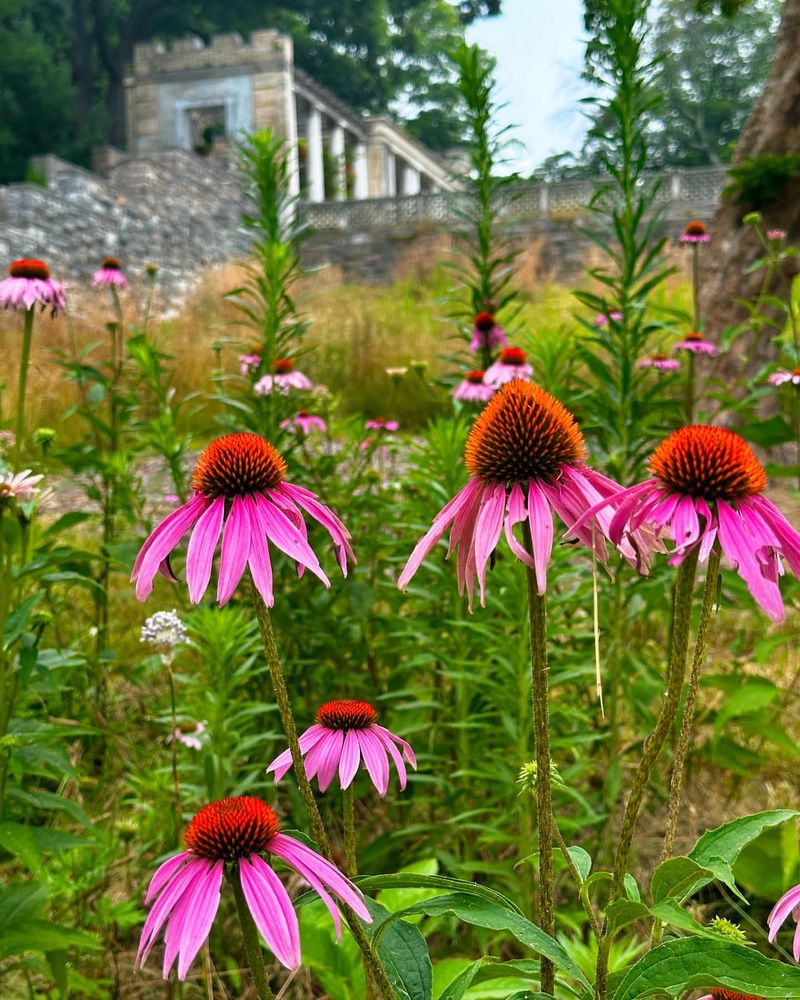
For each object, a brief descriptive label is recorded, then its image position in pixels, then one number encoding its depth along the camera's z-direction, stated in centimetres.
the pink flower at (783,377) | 205
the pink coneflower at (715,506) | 60
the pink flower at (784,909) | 76
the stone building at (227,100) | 1953
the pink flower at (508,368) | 217
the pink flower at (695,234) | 306
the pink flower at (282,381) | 204
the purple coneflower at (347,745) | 75
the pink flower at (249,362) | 207
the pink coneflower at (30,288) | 205
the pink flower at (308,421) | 239
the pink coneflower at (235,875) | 57
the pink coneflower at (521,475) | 66
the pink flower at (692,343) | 264
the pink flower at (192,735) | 163
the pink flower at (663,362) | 279
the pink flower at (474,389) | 216
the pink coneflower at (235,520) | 66
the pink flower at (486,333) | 212
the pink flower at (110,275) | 331
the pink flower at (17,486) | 123
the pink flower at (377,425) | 257
